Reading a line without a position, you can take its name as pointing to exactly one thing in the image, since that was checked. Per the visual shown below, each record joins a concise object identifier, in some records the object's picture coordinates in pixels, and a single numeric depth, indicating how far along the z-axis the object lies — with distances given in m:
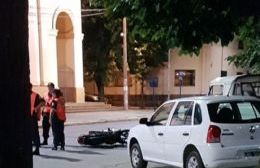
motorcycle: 18.16
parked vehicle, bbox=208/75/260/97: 18.45
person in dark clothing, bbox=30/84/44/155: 15.84
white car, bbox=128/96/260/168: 10.34
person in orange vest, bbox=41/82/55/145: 17.48
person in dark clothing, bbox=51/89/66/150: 17.01
